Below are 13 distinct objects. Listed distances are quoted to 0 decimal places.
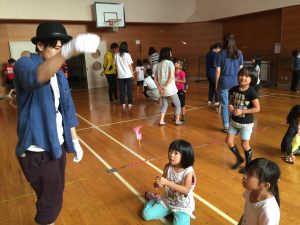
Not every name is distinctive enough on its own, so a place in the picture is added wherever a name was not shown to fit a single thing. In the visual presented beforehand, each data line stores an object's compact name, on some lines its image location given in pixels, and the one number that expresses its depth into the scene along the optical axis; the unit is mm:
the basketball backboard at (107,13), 10305
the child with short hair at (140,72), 8977
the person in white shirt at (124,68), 6557
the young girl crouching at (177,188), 2029
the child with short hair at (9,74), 9343
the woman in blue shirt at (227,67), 4113
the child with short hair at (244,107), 2826
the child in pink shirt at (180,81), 5227
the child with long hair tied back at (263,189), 1412
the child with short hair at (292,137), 3334
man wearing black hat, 1228
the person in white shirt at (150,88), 7320
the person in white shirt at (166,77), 4684
